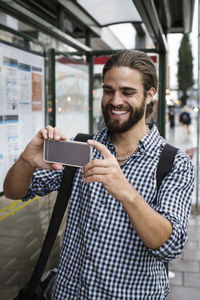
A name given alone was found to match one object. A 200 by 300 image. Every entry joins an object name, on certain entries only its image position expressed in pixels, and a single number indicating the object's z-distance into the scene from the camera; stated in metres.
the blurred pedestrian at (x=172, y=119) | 25.20
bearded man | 1.51
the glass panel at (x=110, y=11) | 4.25
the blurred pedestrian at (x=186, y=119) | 25.30
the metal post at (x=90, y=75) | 4.81
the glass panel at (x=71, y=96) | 3.95
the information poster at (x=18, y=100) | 2.73
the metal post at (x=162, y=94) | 4.78
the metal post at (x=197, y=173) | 6.66
